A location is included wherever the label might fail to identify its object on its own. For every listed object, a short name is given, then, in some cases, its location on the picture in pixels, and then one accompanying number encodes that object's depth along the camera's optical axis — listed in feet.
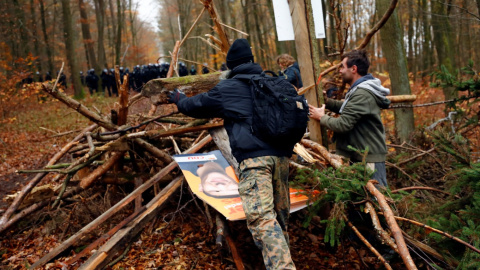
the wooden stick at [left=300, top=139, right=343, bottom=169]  12.23
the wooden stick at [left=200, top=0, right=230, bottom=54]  16.26
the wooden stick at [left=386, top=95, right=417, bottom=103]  15.96
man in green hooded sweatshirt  12.17
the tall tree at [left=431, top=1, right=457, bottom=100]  44.29
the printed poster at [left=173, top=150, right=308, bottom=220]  12.17
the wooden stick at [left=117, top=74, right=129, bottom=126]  15.00
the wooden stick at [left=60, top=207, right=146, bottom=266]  12.83
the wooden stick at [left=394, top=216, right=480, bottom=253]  8.25
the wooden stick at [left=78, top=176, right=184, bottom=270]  11.91
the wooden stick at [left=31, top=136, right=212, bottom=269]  13.13
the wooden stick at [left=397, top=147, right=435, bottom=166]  16.58
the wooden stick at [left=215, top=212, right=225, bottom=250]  11.79
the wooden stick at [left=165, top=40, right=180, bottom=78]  18.42
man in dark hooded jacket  9.48
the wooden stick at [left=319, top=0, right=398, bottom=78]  13.52
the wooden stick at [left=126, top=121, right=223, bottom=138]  15.69
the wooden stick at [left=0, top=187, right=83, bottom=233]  15.29
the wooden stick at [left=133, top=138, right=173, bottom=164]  16.49
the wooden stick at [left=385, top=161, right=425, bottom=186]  15.84
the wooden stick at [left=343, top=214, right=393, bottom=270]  9.42
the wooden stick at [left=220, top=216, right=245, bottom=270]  12.01
